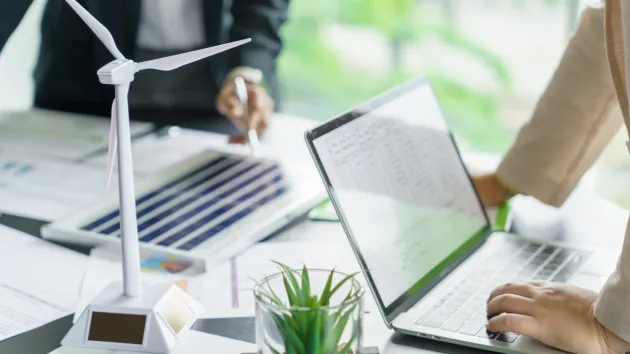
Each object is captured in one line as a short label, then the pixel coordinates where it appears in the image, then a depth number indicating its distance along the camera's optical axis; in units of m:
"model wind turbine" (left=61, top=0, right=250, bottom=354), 1.48
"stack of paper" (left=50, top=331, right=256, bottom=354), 1.50
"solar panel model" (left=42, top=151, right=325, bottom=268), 1.70
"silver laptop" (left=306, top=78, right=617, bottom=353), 1.55
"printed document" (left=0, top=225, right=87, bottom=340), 1.56
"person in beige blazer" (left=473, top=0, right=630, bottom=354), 1.79
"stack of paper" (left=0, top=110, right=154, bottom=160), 2.06
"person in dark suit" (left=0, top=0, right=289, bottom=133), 2.24
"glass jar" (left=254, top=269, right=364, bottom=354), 1.39
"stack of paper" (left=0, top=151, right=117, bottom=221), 1.83
